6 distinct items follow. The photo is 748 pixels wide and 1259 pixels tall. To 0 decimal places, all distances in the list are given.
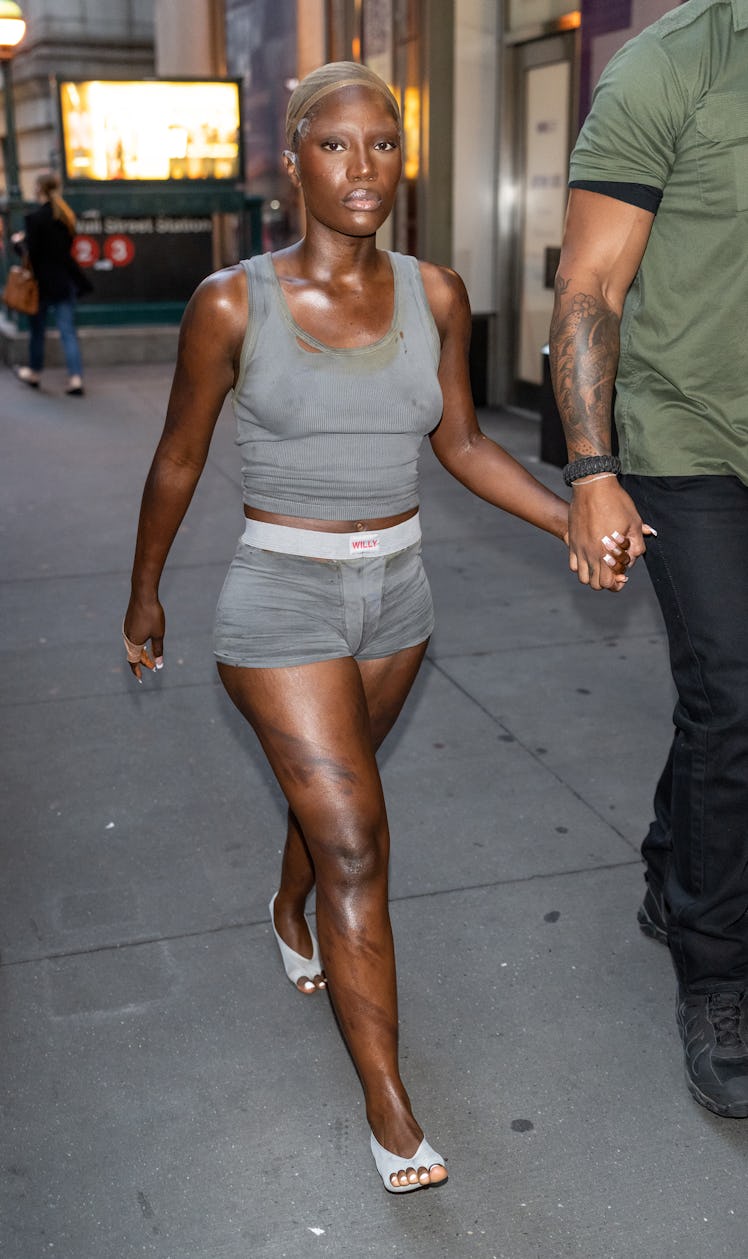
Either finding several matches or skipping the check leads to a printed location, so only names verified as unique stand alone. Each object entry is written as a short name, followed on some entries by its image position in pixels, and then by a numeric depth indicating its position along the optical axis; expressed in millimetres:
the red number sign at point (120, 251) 16766
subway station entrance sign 16375
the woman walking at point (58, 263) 13461
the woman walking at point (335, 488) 2650
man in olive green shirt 2748
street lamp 16547
